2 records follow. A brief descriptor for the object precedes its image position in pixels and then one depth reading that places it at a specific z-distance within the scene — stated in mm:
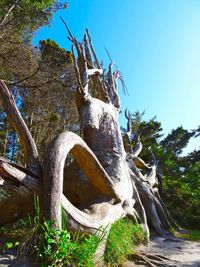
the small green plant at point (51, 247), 2073
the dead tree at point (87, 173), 2405
